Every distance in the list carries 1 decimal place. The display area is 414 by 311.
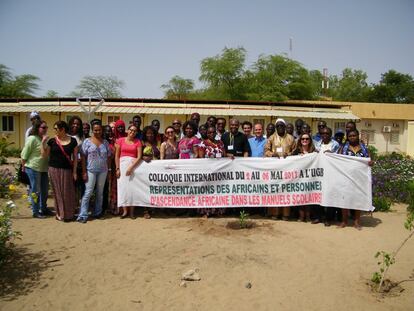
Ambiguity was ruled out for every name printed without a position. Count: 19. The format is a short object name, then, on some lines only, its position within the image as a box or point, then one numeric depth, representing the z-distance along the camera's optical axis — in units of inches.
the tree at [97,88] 1679.0
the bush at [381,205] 296.4
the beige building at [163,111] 844.6
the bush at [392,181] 331.3
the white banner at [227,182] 251.1
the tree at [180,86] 1763.2
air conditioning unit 1211.9
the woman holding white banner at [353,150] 244.5
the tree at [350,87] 1966.9
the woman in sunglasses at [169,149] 258.6
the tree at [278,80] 1259.8
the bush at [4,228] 160.4
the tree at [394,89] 1776.6
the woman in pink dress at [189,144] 254.7
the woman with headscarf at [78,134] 254.0
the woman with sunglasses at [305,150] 254.4
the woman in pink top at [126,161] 249.8
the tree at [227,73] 1312.7
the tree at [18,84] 1359.5
